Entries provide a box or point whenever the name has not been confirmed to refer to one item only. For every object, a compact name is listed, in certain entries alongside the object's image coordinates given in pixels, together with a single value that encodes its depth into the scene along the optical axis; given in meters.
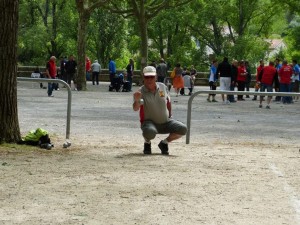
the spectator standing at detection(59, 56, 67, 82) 42.46
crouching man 13.46
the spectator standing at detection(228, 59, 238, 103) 32.94
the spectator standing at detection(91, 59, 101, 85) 52.17
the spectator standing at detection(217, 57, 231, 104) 32.34
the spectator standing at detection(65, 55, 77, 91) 41.56
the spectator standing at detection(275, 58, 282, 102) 35.75
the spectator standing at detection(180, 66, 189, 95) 40.31
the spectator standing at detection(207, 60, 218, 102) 35.53
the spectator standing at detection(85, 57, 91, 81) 48.55
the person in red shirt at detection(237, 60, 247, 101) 33.44
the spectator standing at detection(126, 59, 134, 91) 47.31
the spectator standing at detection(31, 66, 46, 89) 44.95
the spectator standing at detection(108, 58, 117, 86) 45.11
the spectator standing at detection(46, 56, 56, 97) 35.33
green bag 14.23
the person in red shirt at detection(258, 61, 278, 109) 31.64
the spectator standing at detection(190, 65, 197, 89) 44.38
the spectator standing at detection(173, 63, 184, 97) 38.67
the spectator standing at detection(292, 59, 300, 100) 35.44
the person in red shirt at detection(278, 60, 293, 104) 32.88
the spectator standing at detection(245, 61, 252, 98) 36.13
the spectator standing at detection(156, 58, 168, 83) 42.16
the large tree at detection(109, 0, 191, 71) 48.47
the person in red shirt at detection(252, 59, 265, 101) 32.94
